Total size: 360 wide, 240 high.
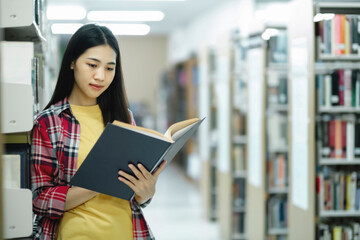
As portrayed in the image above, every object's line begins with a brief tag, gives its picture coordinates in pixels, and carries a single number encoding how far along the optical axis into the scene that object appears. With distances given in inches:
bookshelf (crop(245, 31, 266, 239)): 158.6
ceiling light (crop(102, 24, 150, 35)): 385.9
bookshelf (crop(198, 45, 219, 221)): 230.7
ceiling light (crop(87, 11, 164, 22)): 348.2
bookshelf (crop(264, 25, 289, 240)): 161.6
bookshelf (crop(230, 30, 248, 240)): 191.9
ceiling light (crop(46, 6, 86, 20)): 339.6
